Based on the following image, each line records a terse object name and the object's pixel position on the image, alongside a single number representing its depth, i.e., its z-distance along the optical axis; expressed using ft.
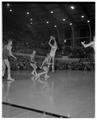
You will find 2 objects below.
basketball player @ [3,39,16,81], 16.49
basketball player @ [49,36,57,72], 22.00
